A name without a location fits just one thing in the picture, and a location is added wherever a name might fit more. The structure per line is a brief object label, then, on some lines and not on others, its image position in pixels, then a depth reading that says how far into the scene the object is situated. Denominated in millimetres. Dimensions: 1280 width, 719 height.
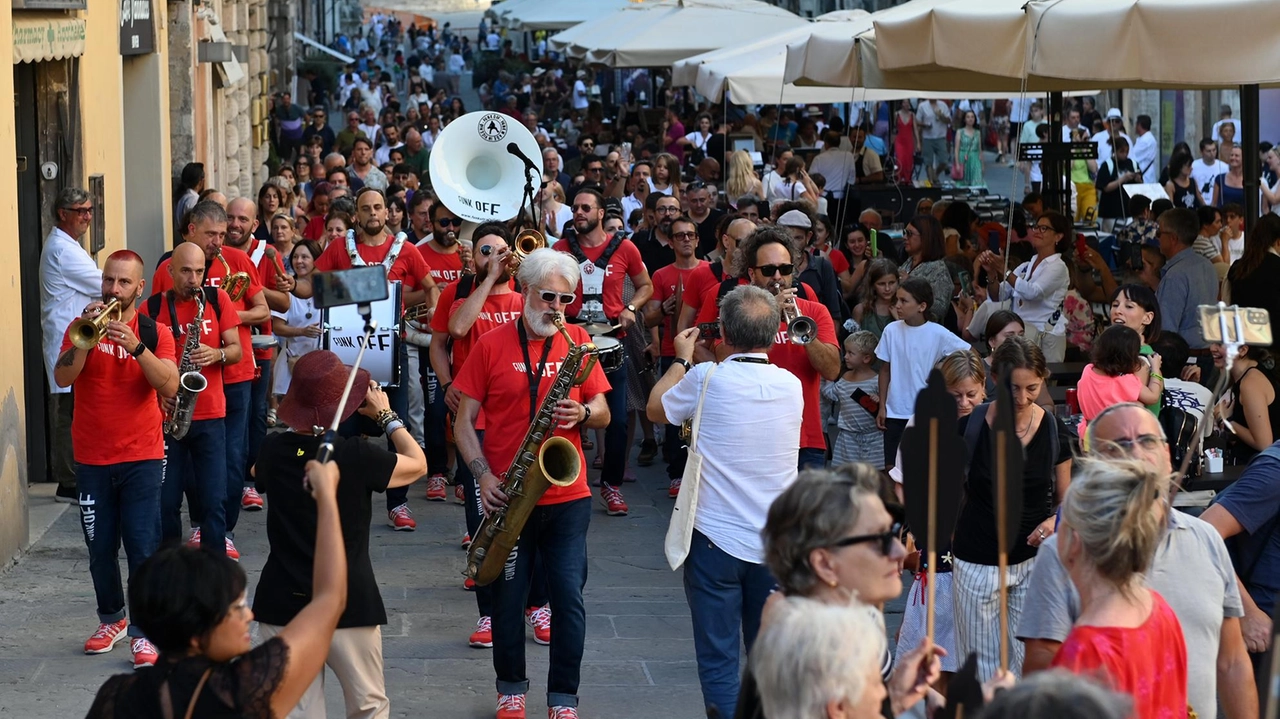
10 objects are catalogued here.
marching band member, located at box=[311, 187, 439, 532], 9188
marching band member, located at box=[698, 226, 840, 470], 7098
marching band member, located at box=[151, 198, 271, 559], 8203
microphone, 10125
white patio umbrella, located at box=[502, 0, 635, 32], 29062
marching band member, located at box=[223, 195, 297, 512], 9201
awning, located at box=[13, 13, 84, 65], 8805
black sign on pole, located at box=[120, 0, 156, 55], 11891
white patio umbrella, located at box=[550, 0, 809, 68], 19984
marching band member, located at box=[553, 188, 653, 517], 9297
